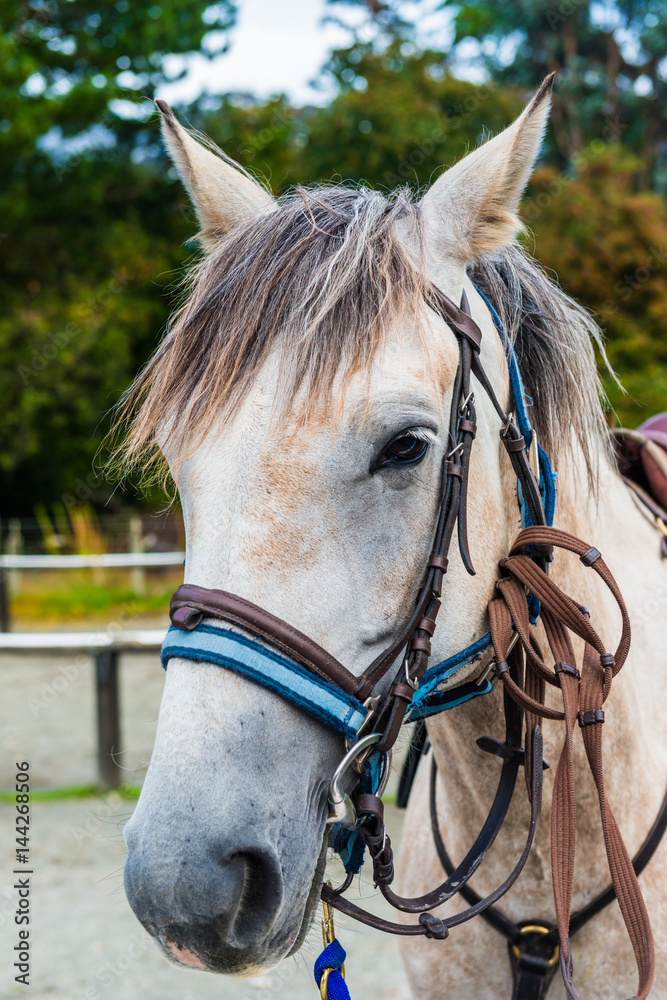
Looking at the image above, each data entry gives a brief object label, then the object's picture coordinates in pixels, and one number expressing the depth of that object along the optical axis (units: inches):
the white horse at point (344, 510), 45.3
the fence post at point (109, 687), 218.8
